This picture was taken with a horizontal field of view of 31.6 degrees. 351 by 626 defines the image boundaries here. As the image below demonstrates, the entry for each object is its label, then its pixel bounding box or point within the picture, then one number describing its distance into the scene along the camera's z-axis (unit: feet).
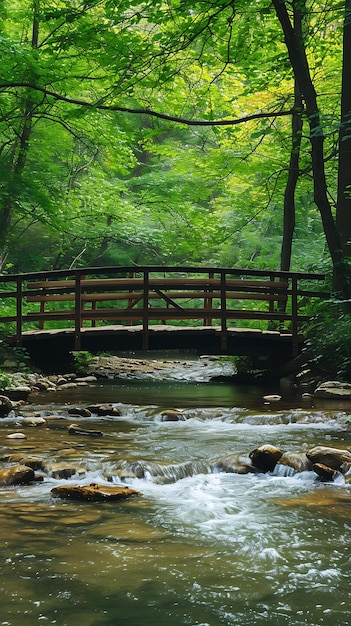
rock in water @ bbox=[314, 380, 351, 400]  33.94
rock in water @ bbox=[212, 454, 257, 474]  19.35
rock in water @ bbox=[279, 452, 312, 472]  18.95
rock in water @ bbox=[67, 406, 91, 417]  30.30
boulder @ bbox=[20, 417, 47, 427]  26.81
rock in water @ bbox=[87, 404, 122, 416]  31.04
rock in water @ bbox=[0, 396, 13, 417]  29.45
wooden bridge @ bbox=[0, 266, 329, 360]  40.86
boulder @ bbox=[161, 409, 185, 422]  29.66
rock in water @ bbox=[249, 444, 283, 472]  19.34
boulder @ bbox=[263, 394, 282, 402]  35.42
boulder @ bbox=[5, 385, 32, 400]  34.95
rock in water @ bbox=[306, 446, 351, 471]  18.67
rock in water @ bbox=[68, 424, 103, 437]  24.79
